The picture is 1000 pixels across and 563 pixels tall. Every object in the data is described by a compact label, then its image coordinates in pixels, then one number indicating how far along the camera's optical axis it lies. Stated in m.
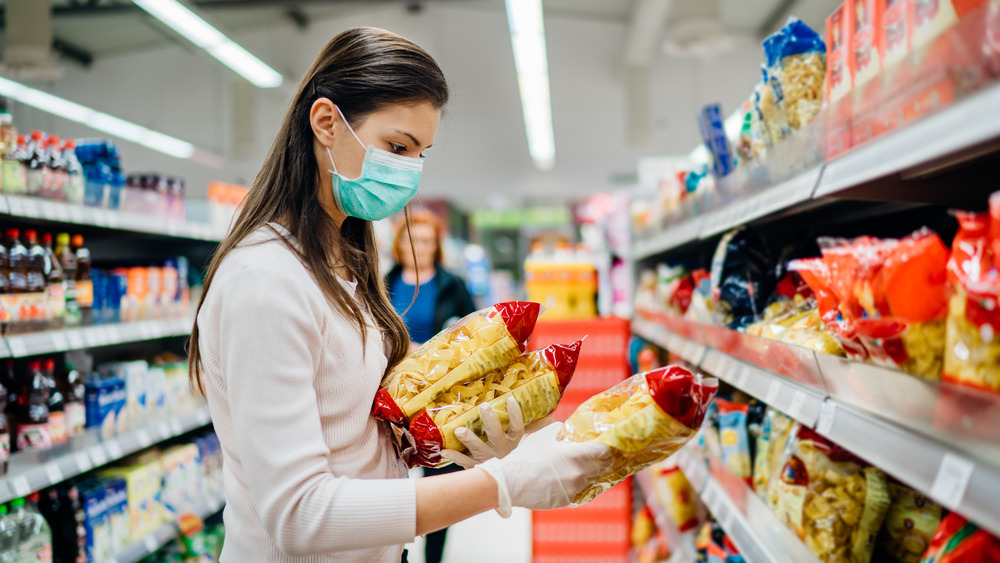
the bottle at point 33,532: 2.03
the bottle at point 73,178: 2.26
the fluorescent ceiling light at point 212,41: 5.38
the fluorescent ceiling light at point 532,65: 6.10
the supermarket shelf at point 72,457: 1.88
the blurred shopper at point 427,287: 3.82
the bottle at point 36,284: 2.09
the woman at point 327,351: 0.94
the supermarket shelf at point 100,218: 1.97
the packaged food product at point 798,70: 1.43
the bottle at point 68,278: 2.31
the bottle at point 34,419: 2.13
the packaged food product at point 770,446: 1.57
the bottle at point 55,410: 2.22
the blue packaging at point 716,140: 1.95
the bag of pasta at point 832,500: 1.21
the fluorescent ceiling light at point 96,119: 7.02
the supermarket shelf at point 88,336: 1.96
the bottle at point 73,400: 2.33
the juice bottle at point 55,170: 2.16
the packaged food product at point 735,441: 1.77
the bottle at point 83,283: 2.40
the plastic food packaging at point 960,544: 0.82
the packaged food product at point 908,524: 1.17
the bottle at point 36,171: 2.06
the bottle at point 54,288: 2.18
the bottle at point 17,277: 2.02
